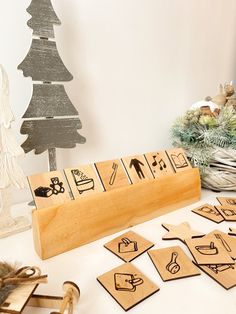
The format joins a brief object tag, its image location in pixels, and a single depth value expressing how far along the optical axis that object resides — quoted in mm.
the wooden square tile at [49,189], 393
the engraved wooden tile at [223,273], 327
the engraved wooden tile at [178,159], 561
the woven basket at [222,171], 580
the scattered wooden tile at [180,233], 431
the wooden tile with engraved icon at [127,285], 299
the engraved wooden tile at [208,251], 362
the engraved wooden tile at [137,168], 493
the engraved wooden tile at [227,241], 387
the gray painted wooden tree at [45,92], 480
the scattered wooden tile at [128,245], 386
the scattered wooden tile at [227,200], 564
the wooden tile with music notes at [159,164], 525
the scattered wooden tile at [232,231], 441
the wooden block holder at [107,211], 380
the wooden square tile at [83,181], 428
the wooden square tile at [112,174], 460
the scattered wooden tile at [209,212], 497
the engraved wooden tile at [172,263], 343
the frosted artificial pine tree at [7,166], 415
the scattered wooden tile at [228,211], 496
